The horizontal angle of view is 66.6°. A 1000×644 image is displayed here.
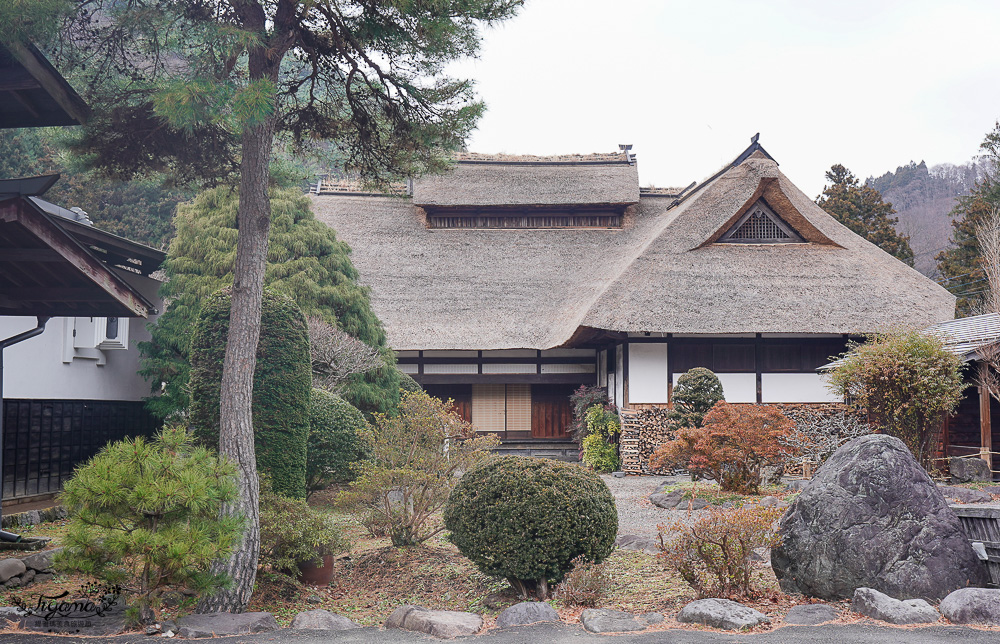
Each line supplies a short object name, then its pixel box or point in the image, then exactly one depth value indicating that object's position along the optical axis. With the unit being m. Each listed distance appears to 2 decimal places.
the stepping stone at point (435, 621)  5.64
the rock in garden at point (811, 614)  5.59
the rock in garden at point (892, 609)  5.44
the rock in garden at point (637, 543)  8.52
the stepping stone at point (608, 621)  5.55
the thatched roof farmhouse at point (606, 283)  17.23
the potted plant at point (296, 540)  7.01
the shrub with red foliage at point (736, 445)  11.03
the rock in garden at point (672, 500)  11.59
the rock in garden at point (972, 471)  12.42
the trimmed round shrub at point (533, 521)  6.43
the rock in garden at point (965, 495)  10.30
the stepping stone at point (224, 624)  5.50
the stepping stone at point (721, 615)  5.51
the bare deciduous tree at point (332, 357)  13.62
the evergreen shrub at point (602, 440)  17.20
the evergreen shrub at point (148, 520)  5.36
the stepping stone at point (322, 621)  5.92
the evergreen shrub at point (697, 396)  14.37
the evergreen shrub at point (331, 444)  10.91
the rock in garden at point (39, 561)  7.07
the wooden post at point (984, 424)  12.66
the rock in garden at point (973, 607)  5.35
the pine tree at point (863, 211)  26.55
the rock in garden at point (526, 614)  5.88
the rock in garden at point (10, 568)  6.71
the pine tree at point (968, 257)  25.20
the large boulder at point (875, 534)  5.90
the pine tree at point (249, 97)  6.59
